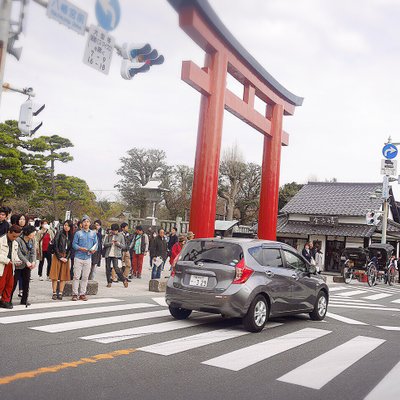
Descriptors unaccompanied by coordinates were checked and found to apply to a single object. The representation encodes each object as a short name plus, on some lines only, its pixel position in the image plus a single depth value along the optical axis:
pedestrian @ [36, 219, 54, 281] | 13.77
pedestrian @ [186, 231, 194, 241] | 13.80
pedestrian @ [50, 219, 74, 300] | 10.12
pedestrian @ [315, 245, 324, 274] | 26.45
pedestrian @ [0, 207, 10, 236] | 9.62
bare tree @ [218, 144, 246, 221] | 52.06
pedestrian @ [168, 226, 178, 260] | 19.53
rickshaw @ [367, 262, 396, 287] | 21.51
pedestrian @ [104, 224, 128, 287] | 12.86
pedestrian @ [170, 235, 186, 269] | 14.84
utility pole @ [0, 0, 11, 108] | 6.91
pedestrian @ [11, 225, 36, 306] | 8.95
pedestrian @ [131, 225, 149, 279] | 15.74
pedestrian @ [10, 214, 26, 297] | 9.35
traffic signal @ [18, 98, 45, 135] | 12.89
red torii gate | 13.99
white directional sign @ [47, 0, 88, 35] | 7.56
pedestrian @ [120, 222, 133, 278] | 14.63
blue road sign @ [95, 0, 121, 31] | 7.96
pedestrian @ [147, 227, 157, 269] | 16.17
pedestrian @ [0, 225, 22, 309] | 8.48
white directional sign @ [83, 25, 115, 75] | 8.46
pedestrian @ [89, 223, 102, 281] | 13.52
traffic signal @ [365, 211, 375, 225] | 27.22
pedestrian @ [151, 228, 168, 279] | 15.37
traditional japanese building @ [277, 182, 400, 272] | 33.31
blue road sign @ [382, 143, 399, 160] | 25.63
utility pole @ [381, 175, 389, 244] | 26.52
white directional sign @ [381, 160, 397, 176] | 26.19
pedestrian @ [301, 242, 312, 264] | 21.24
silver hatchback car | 7.73
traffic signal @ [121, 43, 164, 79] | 9.18
